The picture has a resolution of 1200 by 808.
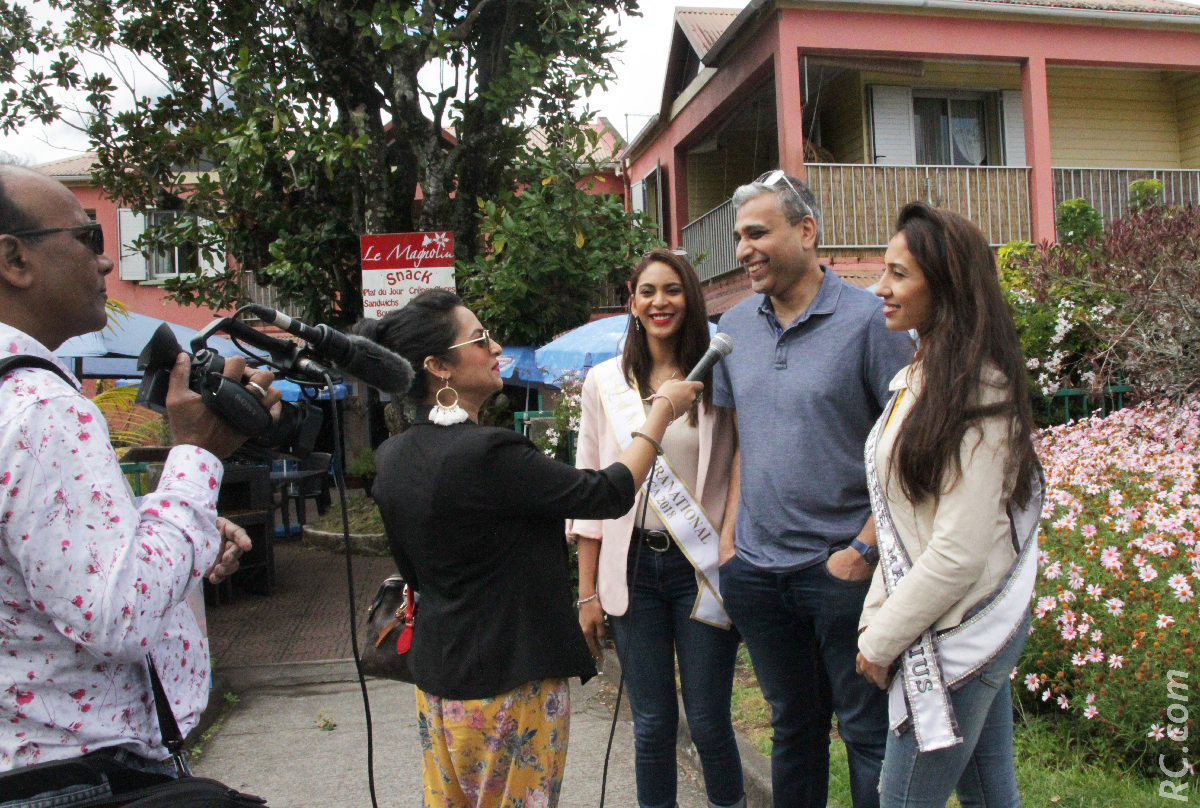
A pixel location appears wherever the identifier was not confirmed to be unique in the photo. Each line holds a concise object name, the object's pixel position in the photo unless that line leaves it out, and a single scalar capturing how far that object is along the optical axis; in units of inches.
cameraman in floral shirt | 50.8
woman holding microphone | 84.7
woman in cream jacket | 74.4
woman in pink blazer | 110.5
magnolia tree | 366.6
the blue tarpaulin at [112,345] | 324.2
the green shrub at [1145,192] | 386.9
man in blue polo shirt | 97.2
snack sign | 236.5
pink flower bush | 125.1
